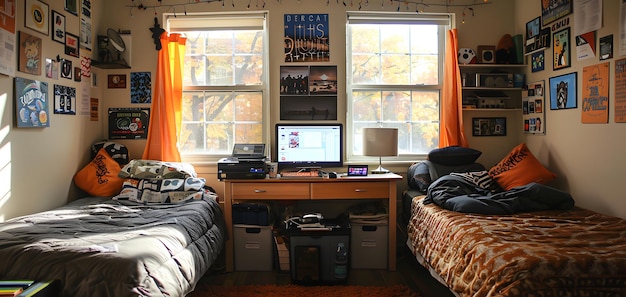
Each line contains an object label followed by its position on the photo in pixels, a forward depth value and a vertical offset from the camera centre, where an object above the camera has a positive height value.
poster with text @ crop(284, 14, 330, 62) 3.58 +0.87
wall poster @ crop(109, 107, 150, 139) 3.61 +0.15
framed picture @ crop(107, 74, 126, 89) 3.61 +0.50
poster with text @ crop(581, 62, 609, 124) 2.64 +0.29
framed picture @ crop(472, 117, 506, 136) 3.69 +0.10
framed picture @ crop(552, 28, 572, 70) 2.99 +0.65
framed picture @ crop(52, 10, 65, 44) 2.95 +0.81
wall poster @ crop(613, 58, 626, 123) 2.49 +0.28
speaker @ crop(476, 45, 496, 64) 3.62 +0.73
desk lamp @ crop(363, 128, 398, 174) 3.37 -0.02
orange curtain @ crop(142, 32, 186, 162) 3.51 +0.30
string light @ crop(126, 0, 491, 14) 3.61 +1.18
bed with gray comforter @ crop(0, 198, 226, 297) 1.73 -0.52
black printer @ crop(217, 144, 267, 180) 3.17 -0.23
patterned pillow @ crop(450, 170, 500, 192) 3.01 -0.31
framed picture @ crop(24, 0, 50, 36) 2.69 +0.82
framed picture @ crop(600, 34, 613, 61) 2.60 +0.57
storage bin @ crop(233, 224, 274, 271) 3.19 -0.85
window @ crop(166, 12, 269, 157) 3.70 +0.42
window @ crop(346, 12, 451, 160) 3.70 +0.54
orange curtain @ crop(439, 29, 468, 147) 3.56 +0.31
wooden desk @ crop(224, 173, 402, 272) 3.18 -0.40
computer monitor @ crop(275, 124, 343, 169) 3.51 -0.06
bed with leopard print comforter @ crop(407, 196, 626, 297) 1.63 -0.50
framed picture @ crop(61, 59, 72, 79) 3.05 +0.53
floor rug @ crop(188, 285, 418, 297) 2.71 -1.02
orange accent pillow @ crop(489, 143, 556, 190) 2.99 -0.25
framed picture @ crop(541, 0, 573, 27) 2.97 +0.95
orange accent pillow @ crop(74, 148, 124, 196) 3.23 -0.31
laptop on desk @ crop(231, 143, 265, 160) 3.28 -0.10
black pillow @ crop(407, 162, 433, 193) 3.29 -0.31
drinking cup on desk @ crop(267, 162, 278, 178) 3.30 -0.25
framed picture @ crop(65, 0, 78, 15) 3.12 +1.01
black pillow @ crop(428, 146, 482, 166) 3.35 -0.15
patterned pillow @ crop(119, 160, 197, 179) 3.22 -0.25
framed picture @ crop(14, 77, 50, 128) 2.62 +0.24
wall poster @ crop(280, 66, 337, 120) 3.59 +0.40
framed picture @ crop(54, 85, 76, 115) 2.98 +0.29
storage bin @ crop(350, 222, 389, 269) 3.21 -0.84
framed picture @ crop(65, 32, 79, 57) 3.11 +0.72
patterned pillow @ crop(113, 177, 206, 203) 3.09 -0.39
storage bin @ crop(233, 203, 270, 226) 3.16 -0.57
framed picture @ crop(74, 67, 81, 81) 3.22 +0.51
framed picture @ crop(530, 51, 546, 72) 3.31 +0.62
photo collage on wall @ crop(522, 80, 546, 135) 3.32 +0.24
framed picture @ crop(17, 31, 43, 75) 2.63 +0.56
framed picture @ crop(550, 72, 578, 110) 2.93 +0.34
